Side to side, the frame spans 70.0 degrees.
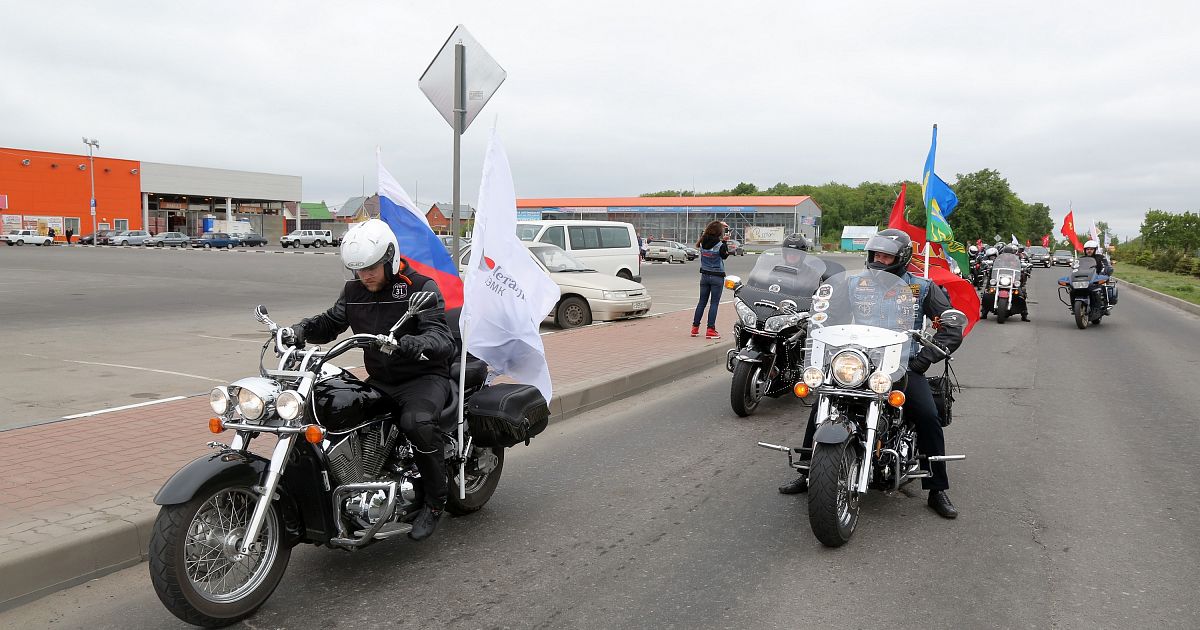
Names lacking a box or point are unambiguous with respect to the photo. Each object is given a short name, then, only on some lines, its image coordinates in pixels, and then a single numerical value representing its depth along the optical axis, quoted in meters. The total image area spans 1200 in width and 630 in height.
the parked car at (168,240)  61.03
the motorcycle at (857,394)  4.33
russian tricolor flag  4.74
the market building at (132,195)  62.28
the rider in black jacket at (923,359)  4.93
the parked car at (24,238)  55.12
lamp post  63.19
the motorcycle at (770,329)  7.75
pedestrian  12.17
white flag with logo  4.53
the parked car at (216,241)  62.53
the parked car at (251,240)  65.94
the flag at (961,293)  5.39
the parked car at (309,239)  65.81
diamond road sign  7.23
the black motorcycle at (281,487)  3.29
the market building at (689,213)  84.81
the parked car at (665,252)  51.94
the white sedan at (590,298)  14.43
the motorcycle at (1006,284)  17.20
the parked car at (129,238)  59.81
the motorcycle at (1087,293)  16.19
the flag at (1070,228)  19.42
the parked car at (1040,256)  54.84
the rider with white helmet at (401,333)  4.02
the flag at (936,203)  6.99
